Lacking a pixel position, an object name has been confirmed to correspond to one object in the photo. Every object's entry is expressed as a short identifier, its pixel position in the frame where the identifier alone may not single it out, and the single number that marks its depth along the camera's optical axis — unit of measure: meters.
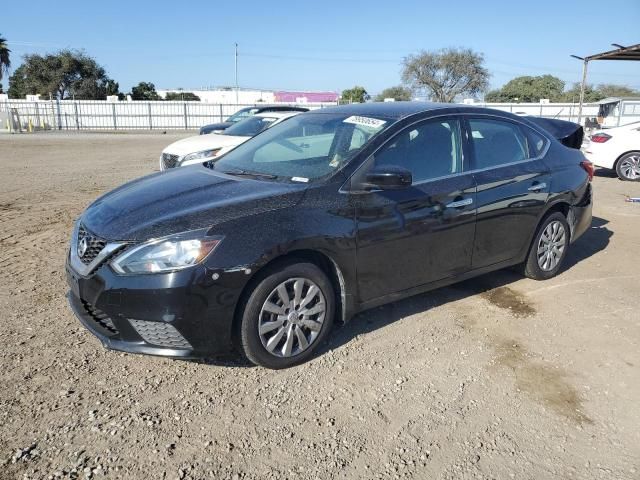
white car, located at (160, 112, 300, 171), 8.71
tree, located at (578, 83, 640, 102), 69.59
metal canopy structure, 17.97
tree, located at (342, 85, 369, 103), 63.38
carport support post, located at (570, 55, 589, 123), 20.37
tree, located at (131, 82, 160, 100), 66.50
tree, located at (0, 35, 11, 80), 53.78
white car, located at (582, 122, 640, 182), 12.05
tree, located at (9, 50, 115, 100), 56.94
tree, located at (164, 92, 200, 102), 69.69
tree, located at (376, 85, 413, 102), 59.75
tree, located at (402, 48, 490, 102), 57.47
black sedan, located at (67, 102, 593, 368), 3.18
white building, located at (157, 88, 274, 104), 63.77
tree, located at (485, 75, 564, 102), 71.31
